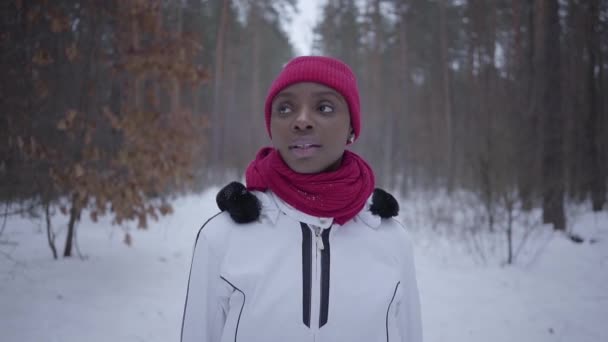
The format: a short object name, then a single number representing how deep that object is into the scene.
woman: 1.12
